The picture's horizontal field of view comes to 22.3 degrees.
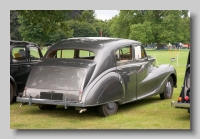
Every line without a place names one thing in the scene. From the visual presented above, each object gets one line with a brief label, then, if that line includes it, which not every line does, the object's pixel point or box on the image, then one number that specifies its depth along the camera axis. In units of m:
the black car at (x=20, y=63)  11.90
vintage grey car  9.87
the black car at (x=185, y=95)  9.58
